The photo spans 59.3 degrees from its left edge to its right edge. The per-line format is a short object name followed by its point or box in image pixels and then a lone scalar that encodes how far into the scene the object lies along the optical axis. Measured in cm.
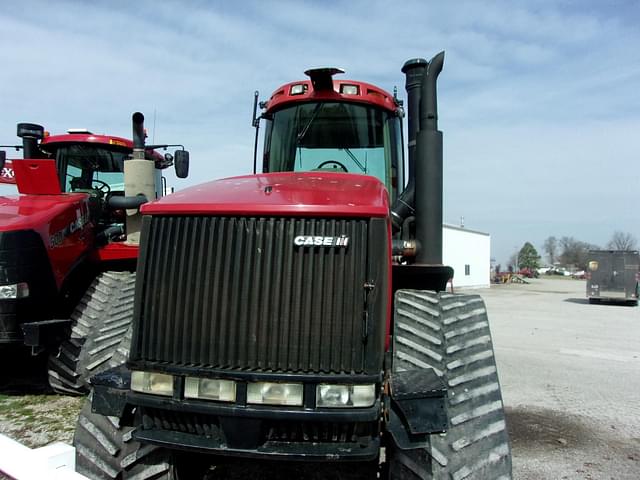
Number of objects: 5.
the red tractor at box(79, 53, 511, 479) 256
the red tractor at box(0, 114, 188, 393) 479
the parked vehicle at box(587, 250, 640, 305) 2327
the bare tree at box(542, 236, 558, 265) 13000
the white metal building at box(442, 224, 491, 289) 3512
